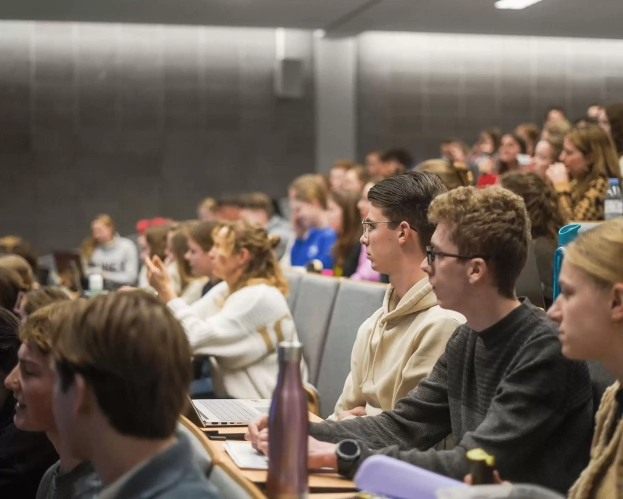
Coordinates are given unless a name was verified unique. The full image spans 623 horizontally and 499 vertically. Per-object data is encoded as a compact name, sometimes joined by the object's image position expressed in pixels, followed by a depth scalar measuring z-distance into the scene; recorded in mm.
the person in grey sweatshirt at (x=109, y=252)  9492
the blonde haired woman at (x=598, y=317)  1711
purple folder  1598
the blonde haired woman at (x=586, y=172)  4707
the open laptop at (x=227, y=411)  2467
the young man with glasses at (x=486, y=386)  1927
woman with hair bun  4098
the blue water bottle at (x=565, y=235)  2408
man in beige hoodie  2670
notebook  1957
